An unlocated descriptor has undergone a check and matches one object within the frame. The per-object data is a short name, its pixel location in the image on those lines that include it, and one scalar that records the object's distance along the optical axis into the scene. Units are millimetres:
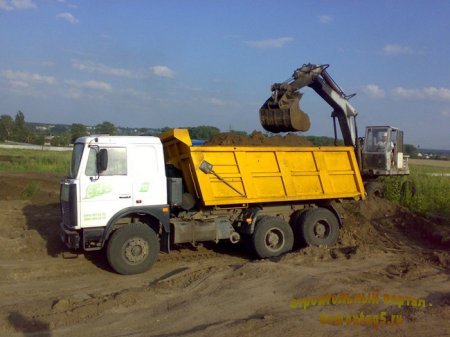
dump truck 9023
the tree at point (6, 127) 91812
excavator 13453
